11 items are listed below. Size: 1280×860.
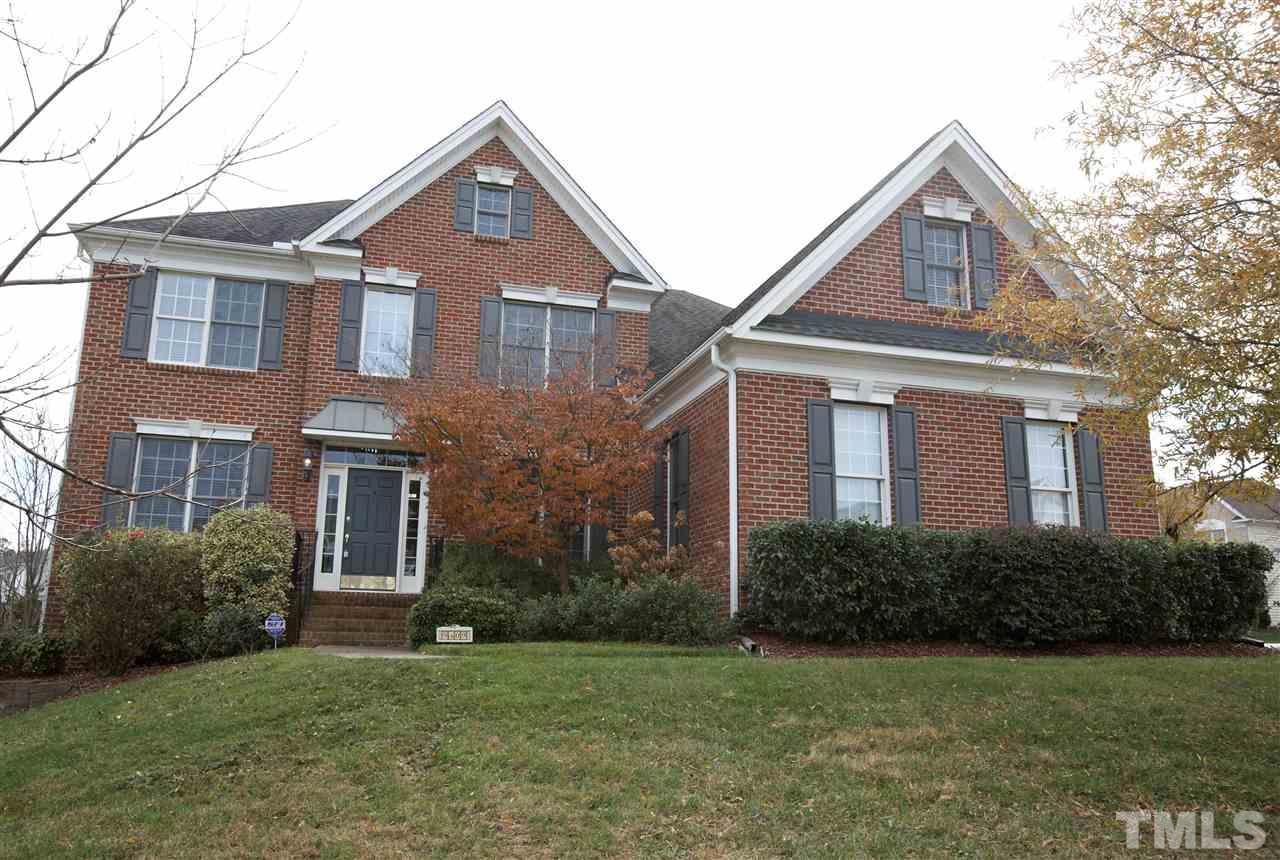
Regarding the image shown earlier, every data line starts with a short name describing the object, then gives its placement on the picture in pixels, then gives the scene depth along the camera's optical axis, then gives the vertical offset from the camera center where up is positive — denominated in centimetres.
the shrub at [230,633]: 1289 -38
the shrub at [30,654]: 1363 -72
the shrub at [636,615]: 1166 -9
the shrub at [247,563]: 1362 +53
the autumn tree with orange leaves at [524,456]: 1336 +198
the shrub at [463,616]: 1225 -12
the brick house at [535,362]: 1365 +358
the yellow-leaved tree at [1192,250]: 774 +307
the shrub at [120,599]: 1254 +3
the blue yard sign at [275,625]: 1258 -27
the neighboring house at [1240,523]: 3634 +336
